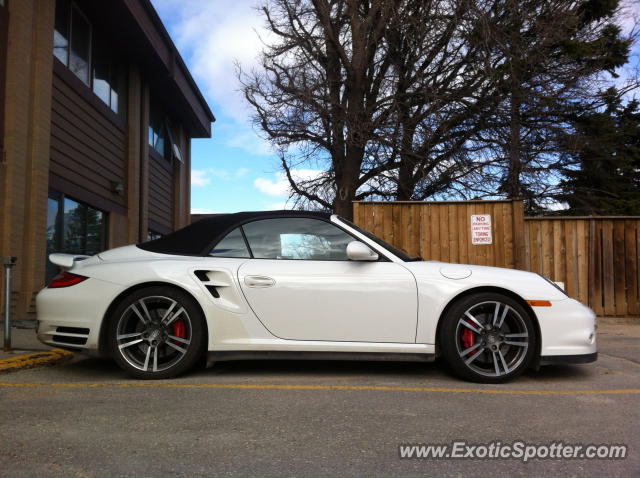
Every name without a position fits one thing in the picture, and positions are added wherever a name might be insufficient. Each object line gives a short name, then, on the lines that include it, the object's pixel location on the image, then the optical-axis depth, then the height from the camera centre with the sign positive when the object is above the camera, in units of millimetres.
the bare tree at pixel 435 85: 11328 +4106
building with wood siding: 8086 +2812
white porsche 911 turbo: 3977 -368
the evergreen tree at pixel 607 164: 13156 +2779
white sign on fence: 8391 +616
